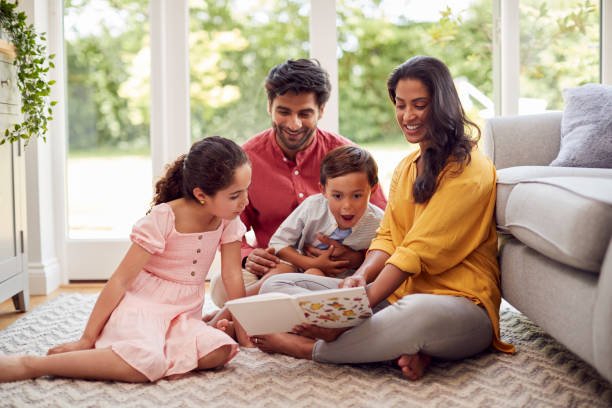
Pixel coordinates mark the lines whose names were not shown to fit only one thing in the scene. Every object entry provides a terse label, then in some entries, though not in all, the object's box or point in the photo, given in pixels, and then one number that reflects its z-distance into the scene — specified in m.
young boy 2.05
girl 1.67
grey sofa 1.36
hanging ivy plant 2.46
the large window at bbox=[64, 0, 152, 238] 3.15
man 2.20
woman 1.69
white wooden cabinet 2.43
